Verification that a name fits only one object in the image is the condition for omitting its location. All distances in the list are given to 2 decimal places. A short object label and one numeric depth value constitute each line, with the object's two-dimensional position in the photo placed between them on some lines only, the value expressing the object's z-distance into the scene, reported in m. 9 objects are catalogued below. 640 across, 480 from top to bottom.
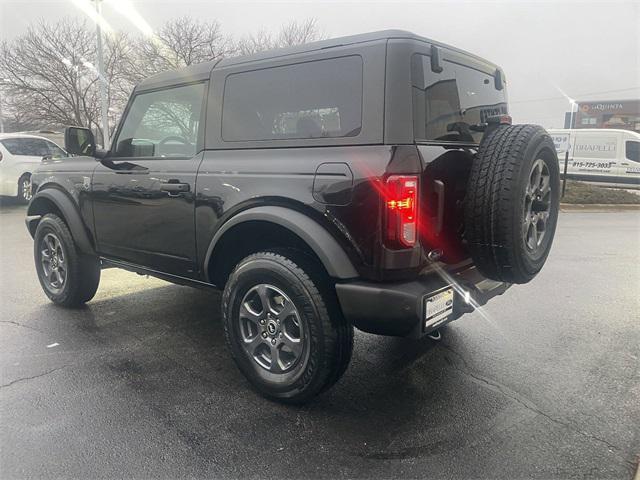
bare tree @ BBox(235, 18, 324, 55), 21.36
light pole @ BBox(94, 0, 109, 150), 17.00
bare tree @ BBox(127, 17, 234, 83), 20.17
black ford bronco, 2.41
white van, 16.52
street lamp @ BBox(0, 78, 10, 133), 24.07
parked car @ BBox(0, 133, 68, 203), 11.14
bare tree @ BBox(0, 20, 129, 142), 20.41
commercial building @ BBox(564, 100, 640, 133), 51.97
